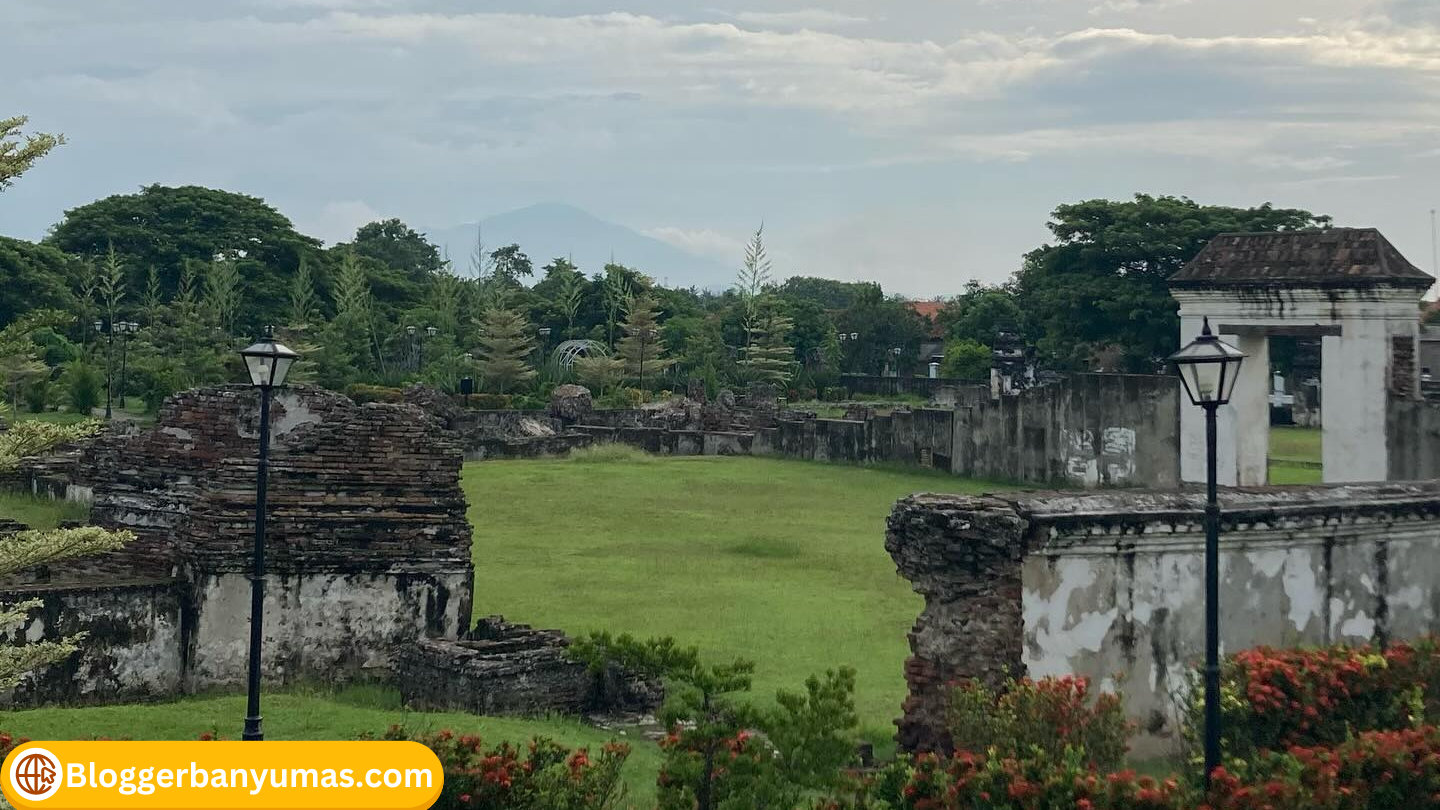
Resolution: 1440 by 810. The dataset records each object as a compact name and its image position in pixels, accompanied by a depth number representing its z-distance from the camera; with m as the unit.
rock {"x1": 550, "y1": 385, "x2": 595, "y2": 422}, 40.21
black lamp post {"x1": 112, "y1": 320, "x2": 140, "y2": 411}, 45.69
